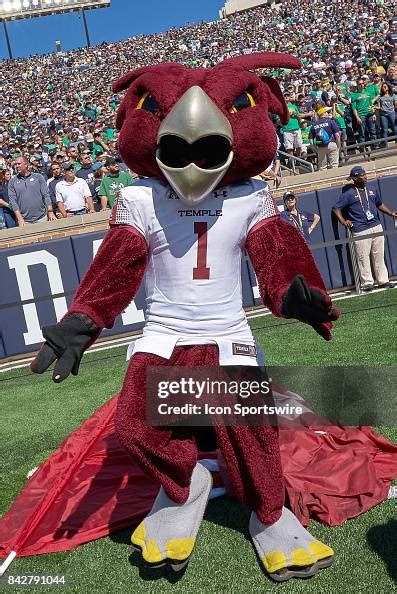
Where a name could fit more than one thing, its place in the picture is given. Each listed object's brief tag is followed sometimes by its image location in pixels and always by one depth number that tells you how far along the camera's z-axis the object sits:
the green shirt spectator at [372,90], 15.48
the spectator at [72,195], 11.30
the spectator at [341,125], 14.59
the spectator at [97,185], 11.86
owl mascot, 3.24
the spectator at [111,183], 11.11
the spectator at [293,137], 14.68
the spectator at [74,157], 14.46
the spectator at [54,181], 12.09
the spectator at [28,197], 11.08
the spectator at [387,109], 14.70
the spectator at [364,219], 10.62
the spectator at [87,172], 12.53
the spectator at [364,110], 15.27
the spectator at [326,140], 13.77
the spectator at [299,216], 10.36
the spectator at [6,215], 11.23
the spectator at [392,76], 15.32
